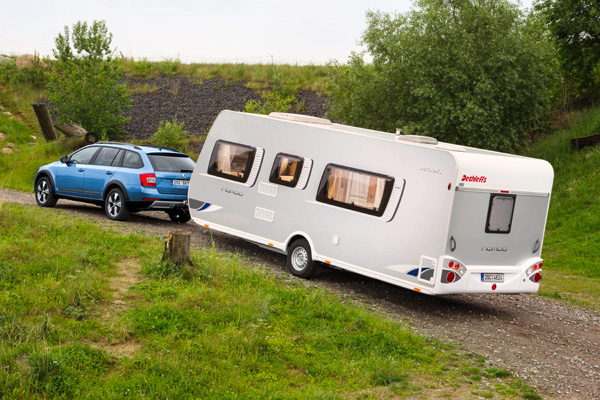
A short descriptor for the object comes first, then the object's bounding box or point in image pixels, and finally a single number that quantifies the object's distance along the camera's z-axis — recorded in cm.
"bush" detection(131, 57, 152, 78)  4106
